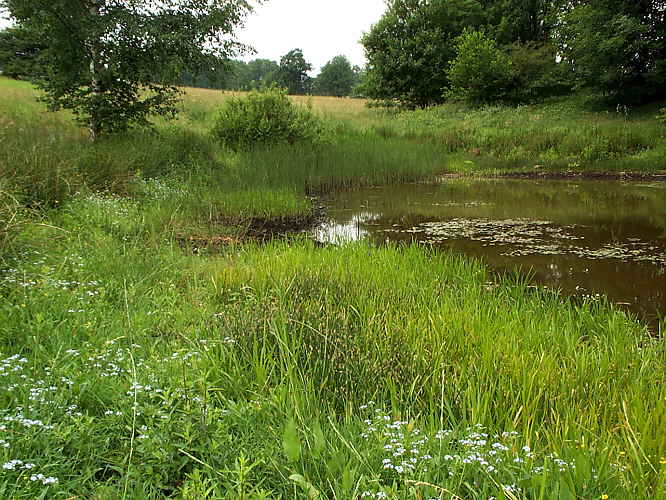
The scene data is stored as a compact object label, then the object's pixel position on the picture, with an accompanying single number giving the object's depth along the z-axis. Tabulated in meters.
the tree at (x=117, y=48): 9.80
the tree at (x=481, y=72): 26.52
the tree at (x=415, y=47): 32.62
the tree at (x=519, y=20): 32.47
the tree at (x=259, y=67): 100.10
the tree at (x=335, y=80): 76.62
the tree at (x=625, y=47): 20.23
